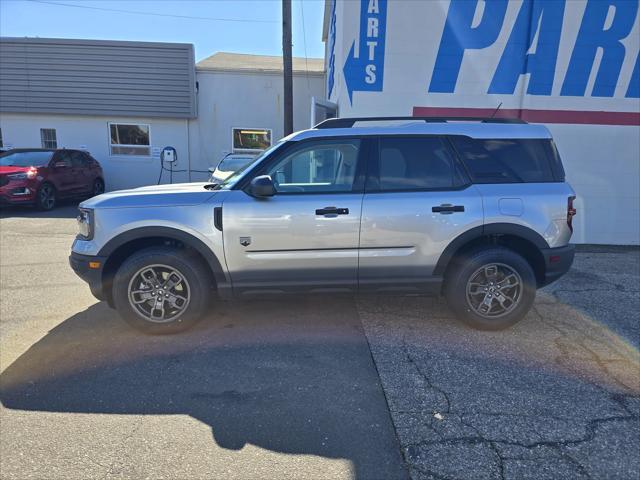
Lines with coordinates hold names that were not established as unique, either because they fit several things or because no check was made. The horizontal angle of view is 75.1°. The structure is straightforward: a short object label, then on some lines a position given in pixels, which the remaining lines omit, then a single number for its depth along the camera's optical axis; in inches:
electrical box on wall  563.5
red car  413.1
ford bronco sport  149.9
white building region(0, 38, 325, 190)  554.9
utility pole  425.7
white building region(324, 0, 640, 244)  309.3
